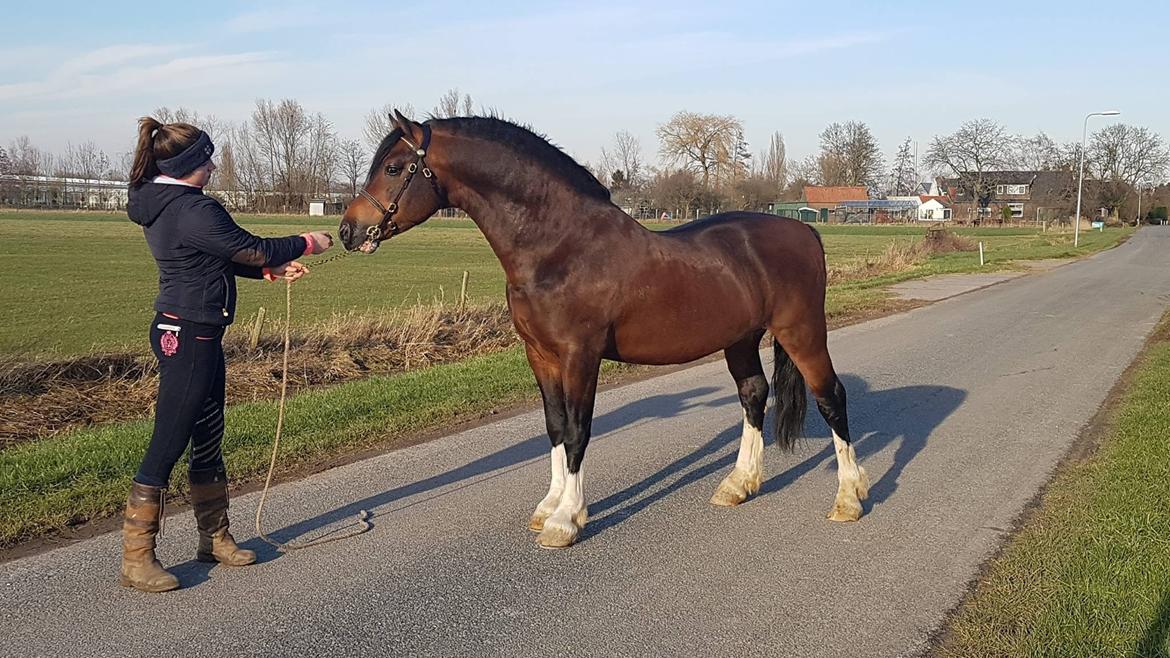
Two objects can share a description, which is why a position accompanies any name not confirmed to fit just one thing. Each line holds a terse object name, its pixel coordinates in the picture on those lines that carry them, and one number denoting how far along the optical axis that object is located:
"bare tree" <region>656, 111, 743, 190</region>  88.62
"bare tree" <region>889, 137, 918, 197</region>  121.25
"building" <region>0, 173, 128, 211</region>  98.44
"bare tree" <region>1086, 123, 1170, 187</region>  102.38
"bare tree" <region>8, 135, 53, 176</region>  115.94
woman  4.04
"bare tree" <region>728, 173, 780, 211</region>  73.98
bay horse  4.61
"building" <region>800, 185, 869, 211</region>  103.89
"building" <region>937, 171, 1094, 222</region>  89.56
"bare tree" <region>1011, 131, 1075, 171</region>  100.44
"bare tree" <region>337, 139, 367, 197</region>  100.31
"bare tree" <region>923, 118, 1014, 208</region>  96.19
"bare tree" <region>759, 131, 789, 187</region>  116.94
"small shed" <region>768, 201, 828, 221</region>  89.43
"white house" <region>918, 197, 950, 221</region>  107.75
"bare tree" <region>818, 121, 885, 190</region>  113.81
